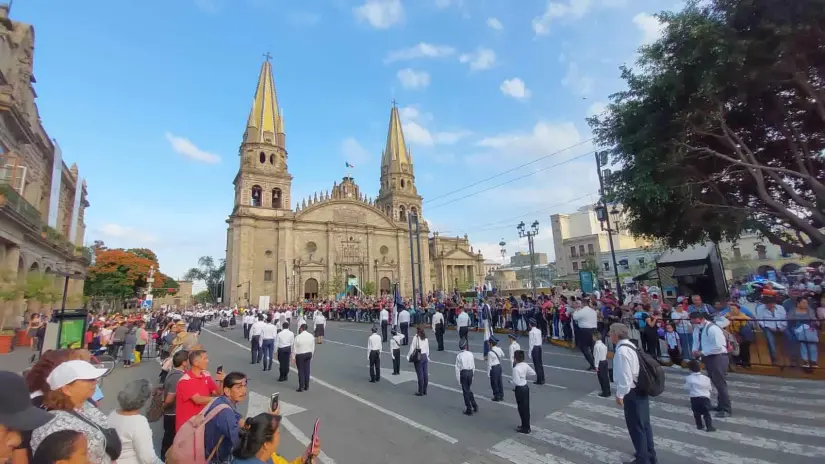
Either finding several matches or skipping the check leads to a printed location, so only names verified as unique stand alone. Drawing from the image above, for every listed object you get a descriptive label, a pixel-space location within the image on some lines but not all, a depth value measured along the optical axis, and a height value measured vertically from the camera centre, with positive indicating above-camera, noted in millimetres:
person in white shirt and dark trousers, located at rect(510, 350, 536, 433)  5652 -1680
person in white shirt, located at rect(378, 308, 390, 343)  15945 -1214
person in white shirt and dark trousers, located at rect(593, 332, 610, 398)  7207 -1753
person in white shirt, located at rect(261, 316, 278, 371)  11320 -1276
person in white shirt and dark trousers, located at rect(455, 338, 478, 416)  6625 -1586
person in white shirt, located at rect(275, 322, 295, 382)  9641 -1329
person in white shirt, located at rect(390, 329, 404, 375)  10023 -1610
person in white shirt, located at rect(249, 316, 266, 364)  12304 -1407
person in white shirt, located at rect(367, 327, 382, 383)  9375 -1607
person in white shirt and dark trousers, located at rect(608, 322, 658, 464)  4391 -1503
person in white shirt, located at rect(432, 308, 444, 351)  13625 -1415
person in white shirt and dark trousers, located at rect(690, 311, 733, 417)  5973 -1418
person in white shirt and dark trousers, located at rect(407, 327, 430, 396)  8008 -1579
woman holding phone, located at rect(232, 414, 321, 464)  2379 -917
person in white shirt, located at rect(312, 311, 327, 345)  16781 -1456
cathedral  46438 +8862
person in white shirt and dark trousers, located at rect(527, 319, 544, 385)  8414 -1538
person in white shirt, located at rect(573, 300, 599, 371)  9289 -1205
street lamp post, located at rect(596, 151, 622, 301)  13631 +4507
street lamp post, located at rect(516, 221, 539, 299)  24609 +3534
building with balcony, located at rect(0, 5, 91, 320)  14117 +6363
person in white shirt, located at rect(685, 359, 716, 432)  5312 -1749
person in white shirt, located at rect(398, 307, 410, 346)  15070 -1273
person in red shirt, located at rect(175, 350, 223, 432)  3916 -954
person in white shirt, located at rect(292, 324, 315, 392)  8703 -1384
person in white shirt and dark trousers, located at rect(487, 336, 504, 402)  6941 -1609
